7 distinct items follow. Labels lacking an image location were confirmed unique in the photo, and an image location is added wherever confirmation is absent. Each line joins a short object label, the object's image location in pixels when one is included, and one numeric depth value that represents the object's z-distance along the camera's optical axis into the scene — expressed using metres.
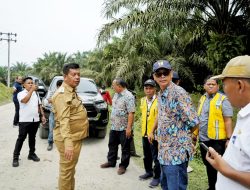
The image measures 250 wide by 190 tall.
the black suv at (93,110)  4.83
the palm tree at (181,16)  6.38
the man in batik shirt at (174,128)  1.96
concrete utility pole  21.31
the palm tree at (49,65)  26.39
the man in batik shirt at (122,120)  3.43
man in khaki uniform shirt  2.20
